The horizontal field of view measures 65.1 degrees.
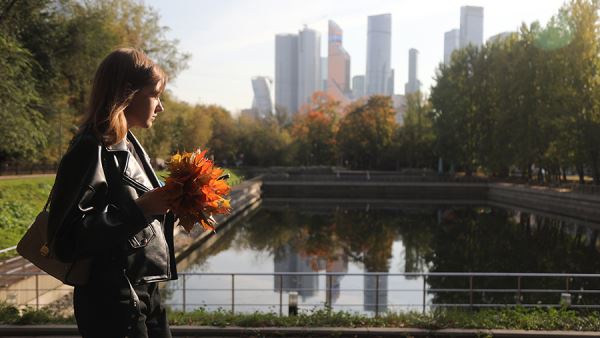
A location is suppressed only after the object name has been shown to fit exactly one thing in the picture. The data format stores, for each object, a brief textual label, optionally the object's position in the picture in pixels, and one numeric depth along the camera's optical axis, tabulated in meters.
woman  1.41
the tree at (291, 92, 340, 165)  55.72
